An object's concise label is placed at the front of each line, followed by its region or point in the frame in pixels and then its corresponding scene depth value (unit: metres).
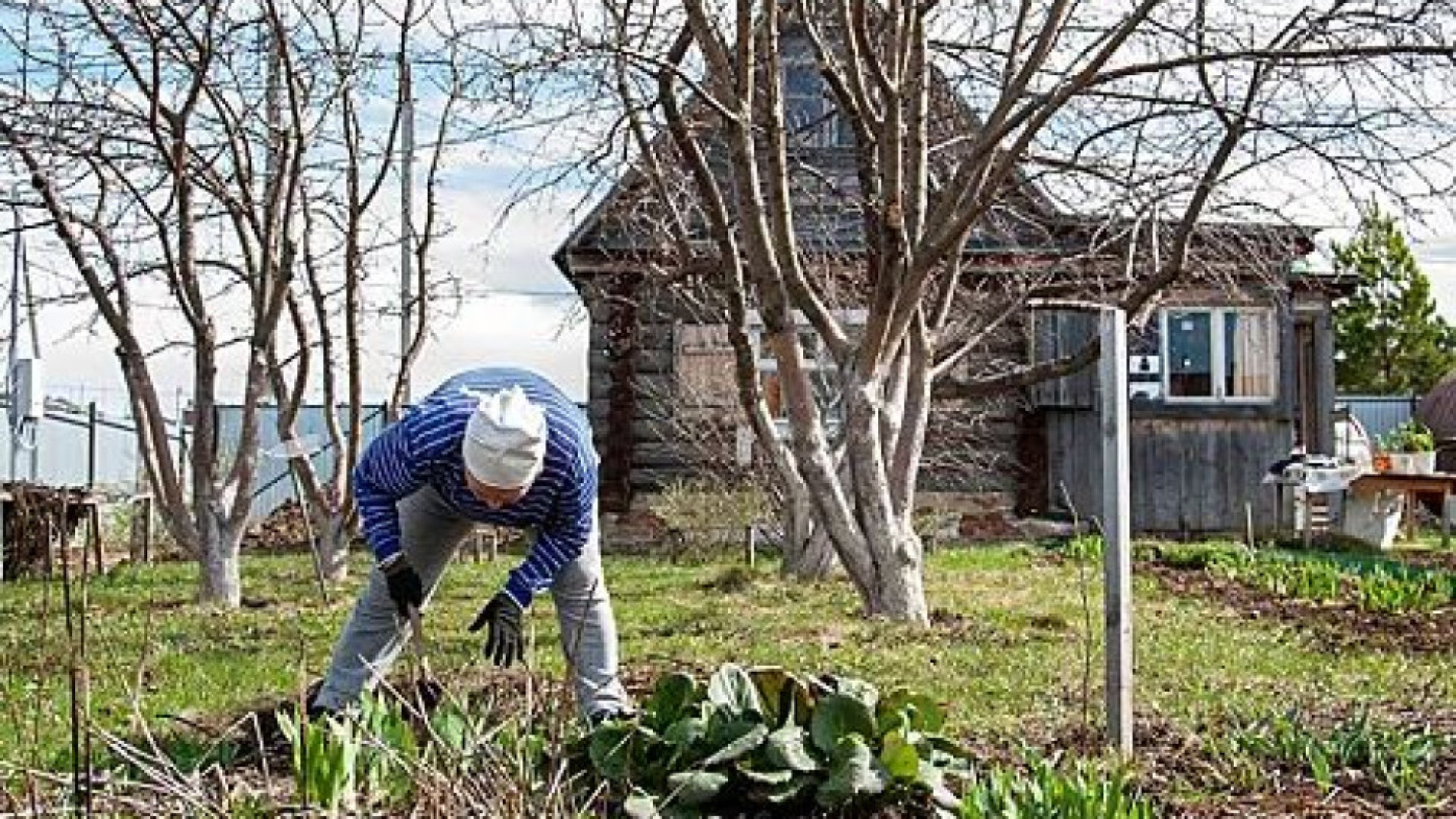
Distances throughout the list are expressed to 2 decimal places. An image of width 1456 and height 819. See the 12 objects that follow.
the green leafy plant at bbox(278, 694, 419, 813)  4.01
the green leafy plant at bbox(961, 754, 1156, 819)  3.81
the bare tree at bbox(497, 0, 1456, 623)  9.45
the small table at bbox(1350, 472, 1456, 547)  17.77
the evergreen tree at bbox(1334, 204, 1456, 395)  39.62
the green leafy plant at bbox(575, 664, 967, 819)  4.36
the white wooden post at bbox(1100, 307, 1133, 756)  5.15
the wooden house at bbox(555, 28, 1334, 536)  20.14
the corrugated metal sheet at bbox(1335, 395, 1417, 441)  36.81
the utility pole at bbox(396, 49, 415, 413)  13.25
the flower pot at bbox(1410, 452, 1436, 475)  18.50
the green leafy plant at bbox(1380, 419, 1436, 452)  19.38
